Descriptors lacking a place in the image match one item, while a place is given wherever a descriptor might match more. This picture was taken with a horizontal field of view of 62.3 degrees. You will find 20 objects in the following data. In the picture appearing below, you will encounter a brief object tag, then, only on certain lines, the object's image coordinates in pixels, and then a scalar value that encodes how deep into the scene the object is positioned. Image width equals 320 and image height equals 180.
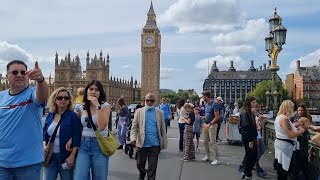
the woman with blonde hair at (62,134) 3.22
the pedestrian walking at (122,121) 8.22
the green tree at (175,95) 104.20
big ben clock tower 73.86
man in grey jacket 4.63
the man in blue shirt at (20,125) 2.57
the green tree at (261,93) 65.15
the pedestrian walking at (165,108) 10.85
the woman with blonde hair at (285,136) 4.39
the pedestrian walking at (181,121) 7.92
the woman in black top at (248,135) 5.20
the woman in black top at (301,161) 4.57
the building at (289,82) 77.43
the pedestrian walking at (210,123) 6.70
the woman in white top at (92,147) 3.22
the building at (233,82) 98.80
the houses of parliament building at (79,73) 68.38
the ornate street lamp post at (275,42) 9.35
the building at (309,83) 69.17
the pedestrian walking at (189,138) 7.03
